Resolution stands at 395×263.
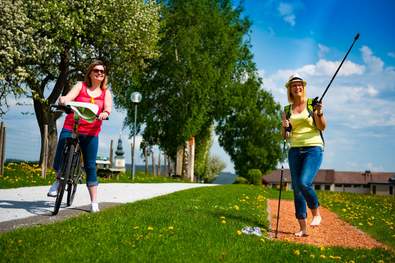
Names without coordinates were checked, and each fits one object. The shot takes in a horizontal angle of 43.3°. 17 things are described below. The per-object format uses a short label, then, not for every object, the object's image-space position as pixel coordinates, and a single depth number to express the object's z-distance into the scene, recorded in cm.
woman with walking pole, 845
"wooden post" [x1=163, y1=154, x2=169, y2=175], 4783
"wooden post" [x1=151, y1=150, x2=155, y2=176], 4331
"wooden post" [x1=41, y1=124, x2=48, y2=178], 2033
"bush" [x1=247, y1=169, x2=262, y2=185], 4078
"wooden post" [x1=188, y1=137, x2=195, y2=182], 4056
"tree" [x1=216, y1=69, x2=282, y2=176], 6894
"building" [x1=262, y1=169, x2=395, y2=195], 10988
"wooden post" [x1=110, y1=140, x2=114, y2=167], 3262
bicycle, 861
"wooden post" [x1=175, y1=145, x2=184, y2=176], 4078
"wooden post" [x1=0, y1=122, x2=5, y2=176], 2000
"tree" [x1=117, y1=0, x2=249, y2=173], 3784
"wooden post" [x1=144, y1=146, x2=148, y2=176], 4334
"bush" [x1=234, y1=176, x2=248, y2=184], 4103
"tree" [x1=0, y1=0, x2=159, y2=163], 2484
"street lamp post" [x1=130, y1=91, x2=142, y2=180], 2764
